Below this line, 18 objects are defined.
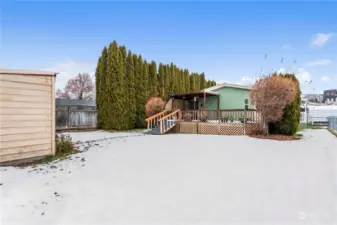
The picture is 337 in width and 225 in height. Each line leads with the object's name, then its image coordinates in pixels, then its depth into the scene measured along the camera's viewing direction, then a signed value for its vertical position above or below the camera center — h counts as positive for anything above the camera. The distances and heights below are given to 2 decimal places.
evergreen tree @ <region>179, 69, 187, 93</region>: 20.44 +3.40
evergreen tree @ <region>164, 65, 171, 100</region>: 18.77 +3.20
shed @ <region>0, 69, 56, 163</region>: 4.80 +0.06
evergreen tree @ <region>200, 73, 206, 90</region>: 23.83 +3.92
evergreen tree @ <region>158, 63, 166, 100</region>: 18.36 +3.14
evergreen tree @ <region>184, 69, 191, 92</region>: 21.15 +3.61
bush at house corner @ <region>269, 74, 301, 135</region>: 10.38 -0.16
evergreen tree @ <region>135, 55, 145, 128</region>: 16.38 +1.72
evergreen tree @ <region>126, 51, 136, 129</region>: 15.72 +2.04
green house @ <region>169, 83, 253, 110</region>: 15.36 +1.49
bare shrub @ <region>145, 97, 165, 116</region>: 15.58 +0.65
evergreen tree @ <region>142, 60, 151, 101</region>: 16.85 +2.93
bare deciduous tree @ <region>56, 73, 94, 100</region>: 33.81 +4.73
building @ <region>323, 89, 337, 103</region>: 50.16 +4.90
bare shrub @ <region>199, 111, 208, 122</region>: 13.23 -0.04
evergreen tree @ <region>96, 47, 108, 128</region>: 15.44 +1.95
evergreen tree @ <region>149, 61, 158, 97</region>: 17.61 +3.20
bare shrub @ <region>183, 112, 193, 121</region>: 13.99 -0.04
